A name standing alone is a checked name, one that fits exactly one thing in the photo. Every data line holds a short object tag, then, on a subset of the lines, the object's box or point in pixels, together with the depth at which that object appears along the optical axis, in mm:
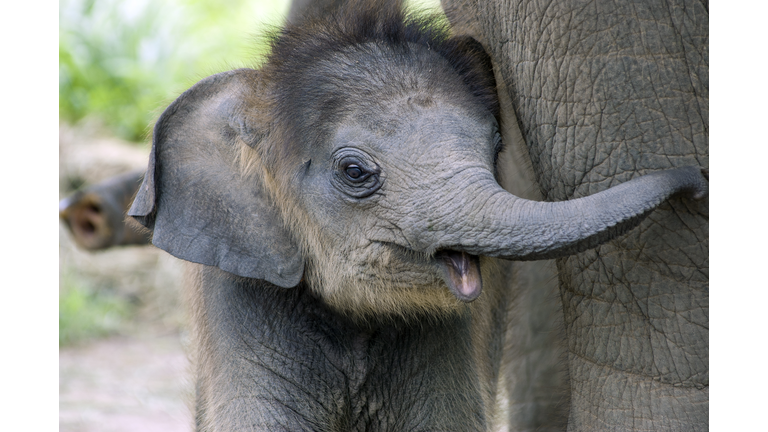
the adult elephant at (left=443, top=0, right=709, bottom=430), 7063
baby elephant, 7099
